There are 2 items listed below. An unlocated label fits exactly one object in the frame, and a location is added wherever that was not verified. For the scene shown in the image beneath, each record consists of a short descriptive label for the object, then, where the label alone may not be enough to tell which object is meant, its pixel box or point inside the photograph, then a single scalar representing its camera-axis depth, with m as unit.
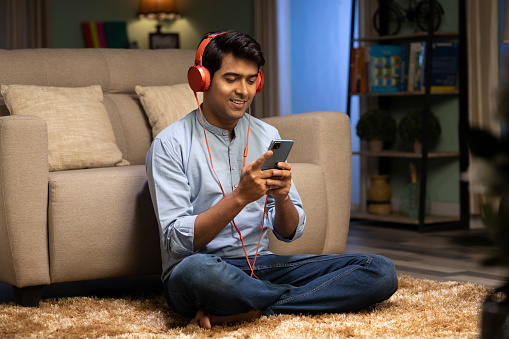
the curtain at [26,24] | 5.67
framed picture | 6.36
